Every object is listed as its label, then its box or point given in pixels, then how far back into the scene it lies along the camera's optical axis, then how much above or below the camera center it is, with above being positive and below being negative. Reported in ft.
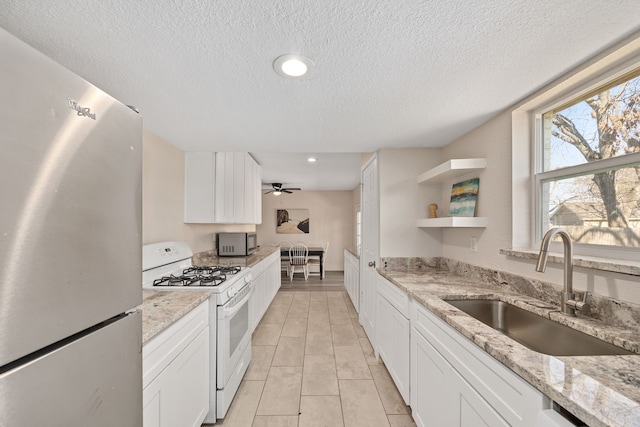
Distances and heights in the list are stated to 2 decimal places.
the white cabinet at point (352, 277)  12.15 -3.23
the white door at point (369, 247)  9.18 -1.18
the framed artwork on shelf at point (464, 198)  6.95 +0.52
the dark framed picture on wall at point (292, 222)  24.20 -0.56
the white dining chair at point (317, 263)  21.38 -3.98
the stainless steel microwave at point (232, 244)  11.32 -1.24
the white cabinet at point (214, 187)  9.57 +1.10
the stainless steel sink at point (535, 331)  3.57 -1.86
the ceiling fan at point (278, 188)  18.20 +2.01
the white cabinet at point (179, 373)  3.73 -2.68
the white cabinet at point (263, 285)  9.97 -3.22
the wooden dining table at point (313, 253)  21.04 -3.03
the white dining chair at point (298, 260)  20.13 -3.43
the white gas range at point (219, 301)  5.88 -2.13
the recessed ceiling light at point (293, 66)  4.00 +2.41
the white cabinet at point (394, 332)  6.01 -3.05
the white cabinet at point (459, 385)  2.79 -2.30
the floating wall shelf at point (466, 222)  6.50 -0.13
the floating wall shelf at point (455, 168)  6.57 +1.27
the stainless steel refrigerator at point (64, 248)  1.63 -0.25
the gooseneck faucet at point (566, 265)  3.96 -0.75
